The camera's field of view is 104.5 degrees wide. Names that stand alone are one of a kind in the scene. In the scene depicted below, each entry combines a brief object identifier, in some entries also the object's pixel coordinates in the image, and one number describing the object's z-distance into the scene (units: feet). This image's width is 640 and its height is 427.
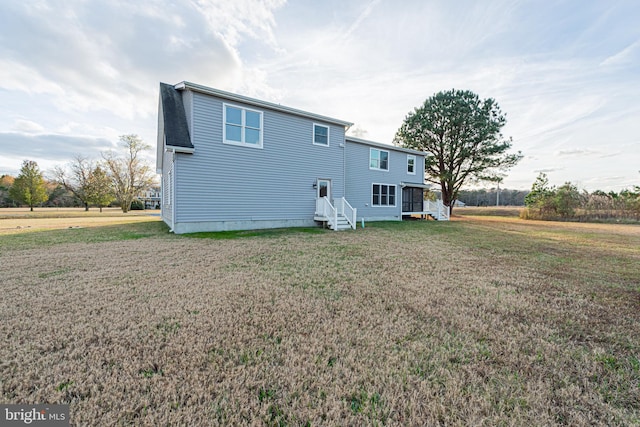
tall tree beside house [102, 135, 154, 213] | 99.60
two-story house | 31.40
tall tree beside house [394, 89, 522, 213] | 75.41
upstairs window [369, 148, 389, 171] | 53.42
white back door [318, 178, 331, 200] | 43.40
